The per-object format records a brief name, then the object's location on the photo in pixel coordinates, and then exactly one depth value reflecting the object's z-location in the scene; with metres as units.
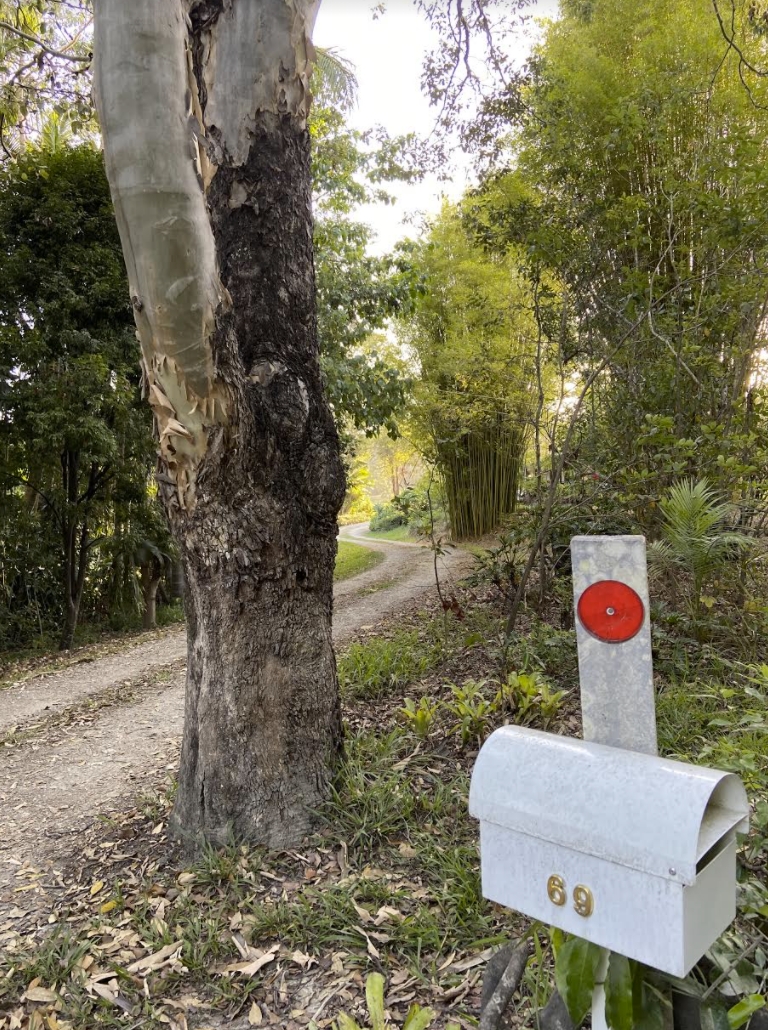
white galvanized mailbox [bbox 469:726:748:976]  1.03
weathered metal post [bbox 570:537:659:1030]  1.22
